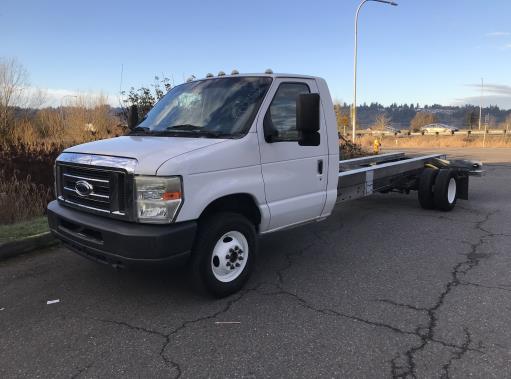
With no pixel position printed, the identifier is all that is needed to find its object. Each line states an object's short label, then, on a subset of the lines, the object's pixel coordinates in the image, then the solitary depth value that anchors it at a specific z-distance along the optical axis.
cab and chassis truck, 3.65
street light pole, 24.86
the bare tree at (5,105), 11.31
